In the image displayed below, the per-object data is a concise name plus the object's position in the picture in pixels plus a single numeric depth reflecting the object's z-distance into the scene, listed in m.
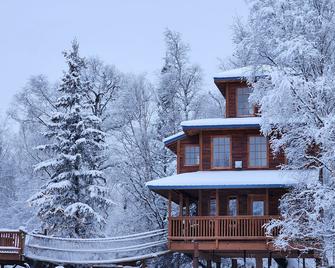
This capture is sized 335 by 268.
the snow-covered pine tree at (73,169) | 31.31
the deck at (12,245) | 27.41
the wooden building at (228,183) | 26.34
